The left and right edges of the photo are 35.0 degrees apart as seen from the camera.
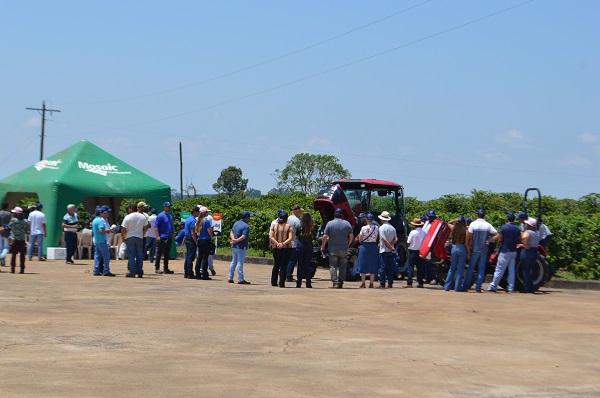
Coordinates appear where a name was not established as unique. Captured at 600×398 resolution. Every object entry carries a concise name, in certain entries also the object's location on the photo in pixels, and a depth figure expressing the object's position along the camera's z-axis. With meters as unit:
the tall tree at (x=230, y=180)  132.50
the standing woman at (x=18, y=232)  22.34
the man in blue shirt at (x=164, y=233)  24.17
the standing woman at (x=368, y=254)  20.81
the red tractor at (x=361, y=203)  24.47
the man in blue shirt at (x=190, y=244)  22.79
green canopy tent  31.12
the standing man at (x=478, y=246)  20.56
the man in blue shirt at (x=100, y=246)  22.48
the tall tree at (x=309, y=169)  119.62
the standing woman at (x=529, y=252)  20.34
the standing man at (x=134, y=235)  22.27
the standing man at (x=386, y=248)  20.81
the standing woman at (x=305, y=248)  20.33
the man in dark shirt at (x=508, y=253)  20.47
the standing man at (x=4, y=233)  24.53
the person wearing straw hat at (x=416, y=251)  21.64
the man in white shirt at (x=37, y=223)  27.98
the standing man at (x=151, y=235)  26.30
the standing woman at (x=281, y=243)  20.31
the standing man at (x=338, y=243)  20.53
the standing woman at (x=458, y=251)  20.52
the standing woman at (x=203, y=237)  22.47
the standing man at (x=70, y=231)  27.30
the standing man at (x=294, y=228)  20.48
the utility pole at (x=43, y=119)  76.38
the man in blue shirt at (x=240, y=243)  21.27
